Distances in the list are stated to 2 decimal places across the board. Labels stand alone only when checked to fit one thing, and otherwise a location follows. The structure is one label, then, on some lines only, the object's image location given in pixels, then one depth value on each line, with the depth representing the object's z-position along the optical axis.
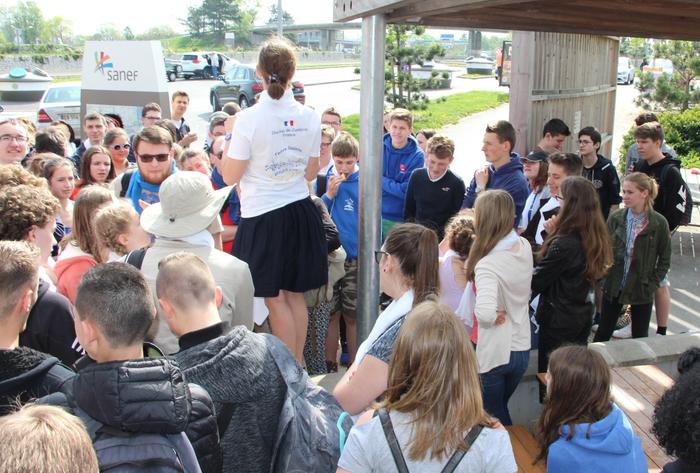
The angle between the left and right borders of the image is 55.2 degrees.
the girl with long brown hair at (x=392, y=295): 2.80
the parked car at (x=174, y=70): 43.41
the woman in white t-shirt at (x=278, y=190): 3.91
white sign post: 9.71
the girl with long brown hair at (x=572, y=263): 4.25
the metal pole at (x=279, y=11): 28.34
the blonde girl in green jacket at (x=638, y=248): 5.39
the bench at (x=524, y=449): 3.65
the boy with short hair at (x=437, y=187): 5.61
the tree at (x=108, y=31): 107.50
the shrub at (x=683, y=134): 13.22
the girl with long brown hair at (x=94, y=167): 5.75
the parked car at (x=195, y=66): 44.41
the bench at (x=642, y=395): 3.89
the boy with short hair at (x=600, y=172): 6.69
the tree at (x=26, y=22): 93.38
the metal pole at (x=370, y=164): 4.06
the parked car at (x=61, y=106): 15.42
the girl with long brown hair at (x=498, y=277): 3.74
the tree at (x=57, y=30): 92.88
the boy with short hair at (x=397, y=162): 6.19
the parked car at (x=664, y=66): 25.28
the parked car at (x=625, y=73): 41.72
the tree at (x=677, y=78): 16.75
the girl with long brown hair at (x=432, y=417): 2.14
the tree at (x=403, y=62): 16.42
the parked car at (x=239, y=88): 23.80
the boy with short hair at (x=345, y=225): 5.32
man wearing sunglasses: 4.90
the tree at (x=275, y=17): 103.09
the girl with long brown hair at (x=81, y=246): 3.49
